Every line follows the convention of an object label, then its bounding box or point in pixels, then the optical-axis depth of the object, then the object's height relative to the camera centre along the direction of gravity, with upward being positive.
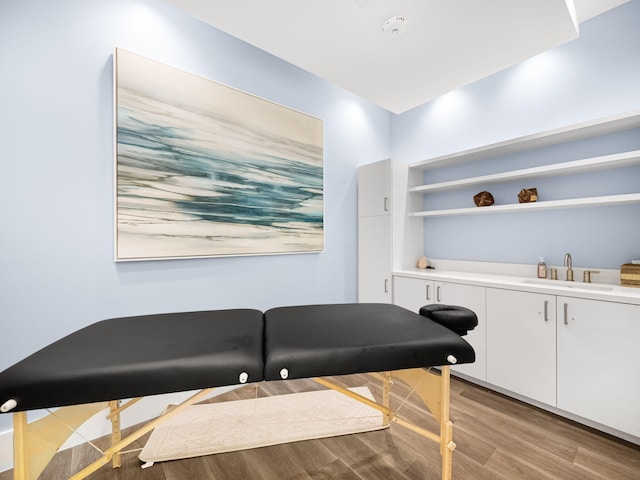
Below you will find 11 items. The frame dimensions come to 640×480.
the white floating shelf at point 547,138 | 1.73 +0.75
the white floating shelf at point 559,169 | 1.70 +0.50
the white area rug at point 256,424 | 1.49 -1.14
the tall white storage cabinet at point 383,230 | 2.68 +0.10
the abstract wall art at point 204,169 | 1.68 +0.53
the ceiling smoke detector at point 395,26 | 1.45 +1.16
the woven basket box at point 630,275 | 1.73 -0.24
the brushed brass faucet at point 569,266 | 2.02 -0.21
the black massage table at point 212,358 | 0.71 -0.35
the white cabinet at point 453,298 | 2.09 -0.51
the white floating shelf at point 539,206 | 1.68 +0.24
